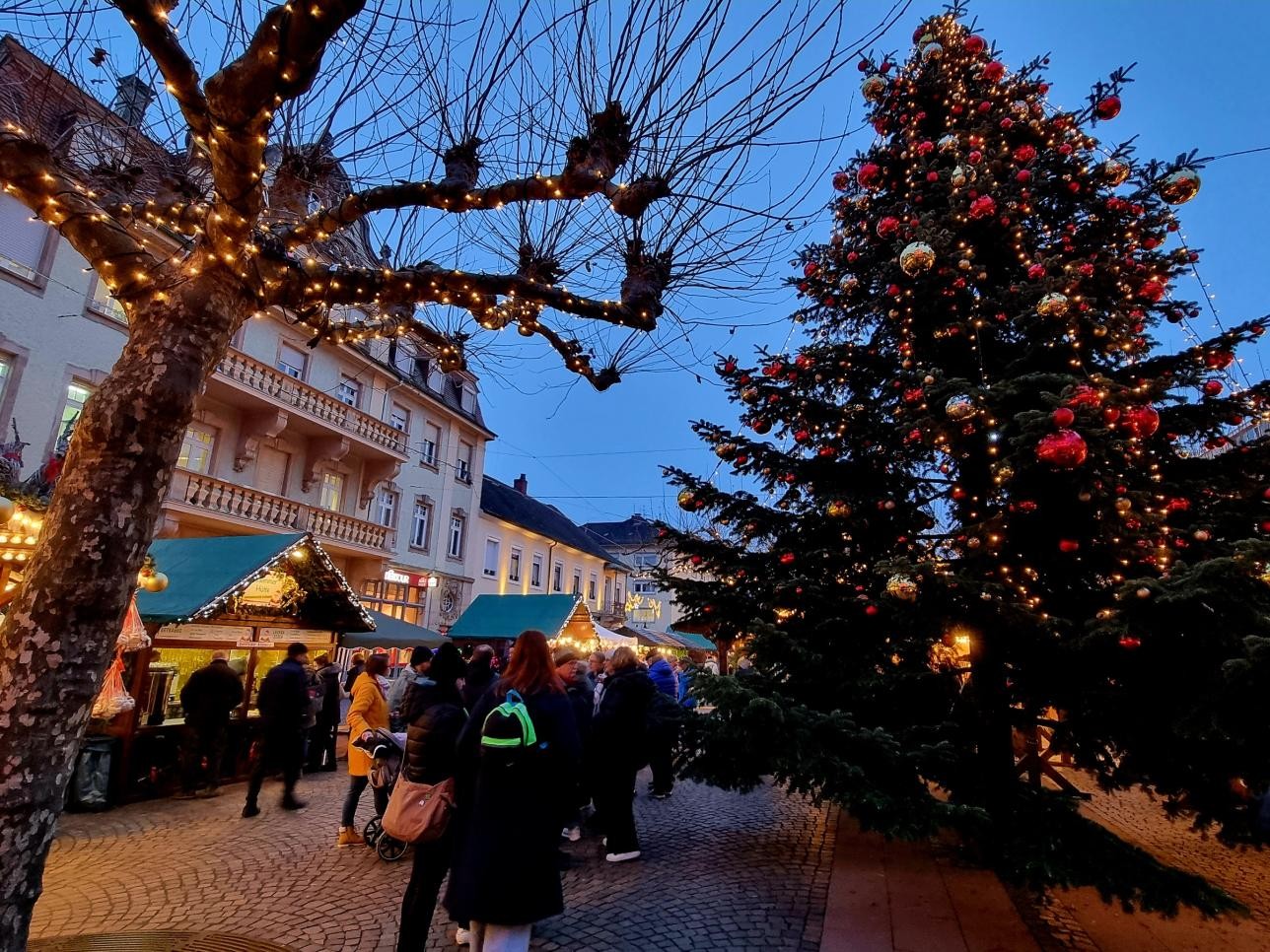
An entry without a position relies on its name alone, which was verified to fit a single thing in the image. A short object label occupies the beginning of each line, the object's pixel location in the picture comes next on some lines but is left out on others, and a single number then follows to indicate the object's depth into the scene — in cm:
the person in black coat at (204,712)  795
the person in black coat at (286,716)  730
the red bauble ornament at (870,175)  702
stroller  542
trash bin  698
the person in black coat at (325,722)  900
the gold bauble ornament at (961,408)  503
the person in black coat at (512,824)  312
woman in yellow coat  604
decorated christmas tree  436
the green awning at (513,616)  1709
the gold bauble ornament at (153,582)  629
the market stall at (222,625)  772
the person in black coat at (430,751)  359
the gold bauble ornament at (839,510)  598
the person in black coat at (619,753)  591
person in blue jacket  994
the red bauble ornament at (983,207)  578
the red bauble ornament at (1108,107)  654
